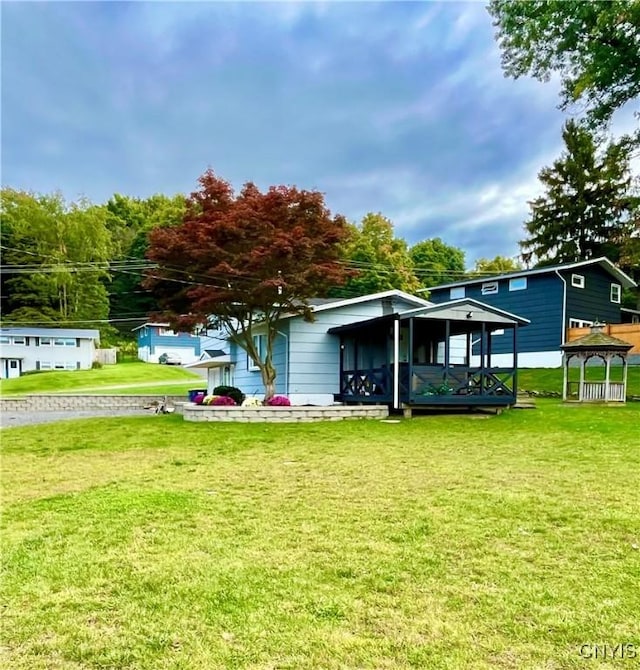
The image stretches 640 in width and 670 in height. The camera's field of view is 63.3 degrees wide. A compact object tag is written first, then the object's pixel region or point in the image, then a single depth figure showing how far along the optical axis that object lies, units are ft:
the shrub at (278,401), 45.22
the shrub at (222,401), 44.55
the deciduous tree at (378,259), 124.88
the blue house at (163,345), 140.46
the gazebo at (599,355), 46.62
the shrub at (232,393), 49.79
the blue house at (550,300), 72.28
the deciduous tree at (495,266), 154.51
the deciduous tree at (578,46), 39.17
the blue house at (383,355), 42.04
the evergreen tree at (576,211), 111.45
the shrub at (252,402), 44.19
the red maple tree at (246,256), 42.22
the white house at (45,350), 122.62
